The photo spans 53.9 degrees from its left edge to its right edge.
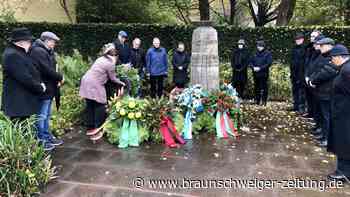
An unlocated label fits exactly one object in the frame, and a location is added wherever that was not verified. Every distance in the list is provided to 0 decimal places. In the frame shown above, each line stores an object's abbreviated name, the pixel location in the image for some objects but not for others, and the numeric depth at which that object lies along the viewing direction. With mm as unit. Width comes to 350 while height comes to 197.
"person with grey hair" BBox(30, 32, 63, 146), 5082
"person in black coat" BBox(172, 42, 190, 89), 8797
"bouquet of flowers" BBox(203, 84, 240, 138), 6566
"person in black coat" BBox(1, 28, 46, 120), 4562
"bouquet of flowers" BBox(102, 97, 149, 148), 5855
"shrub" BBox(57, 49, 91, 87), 8789
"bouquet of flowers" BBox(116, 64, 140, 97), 7425
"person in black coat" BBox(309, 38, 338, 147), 5586
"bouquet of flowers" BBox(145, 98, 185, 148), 5980
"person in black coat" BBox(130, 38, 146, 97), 8898
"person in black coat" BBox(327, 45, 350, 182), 4229
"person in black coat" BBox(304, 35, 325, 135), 6164
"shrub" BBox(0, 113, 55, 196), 3904
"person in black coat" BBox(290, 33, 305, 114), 7695
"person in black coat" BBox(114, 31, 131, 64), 8508
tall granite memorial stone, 7270
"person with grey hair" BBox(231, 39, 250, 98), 9125
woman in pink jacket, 5980
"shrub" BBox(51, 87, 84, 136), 6582
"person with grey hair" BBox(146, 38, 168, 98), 8703
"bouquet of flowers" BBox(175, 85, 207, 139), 6371
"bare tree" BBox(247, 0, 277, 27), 16609
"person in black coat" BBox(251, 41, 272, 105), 8742
